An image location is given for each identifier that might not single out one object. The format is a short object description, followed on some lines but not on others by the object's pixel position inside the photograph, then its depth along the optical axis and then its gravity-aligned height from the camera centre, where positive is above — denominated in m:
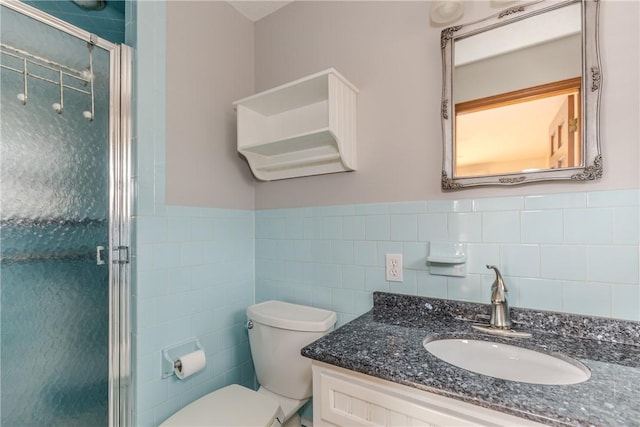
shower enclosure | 1.08 -0.03
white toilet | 1.20 -0.73
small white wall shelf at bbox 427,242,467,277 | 1.18 -0.17
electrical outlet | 1.33 -0.23
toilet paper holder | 1.34 -0.62
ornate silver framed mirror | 1.00 +0.41
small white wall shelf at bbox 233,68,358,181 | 1.37 +0.44
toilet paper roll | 1.32 -0.65
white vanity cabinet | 0.71 -0.48
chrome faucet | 1.05 -0.31
